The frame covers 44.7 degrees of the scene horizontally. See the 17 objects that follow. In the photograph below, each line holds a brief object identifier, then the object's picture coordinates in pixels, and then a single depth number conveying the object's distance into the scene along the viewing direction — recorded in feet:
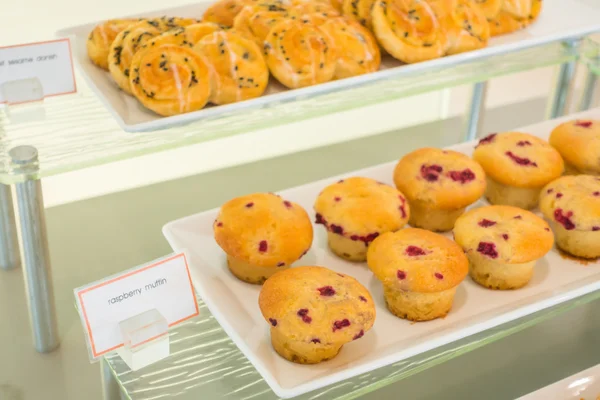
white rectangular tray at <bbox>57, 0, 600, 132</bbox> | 3.56
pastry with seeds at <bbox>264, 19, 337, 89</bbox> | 3.73
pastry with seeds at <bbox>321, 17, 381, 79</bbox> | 3.85
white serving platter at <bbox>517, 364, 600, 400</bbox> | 3.37
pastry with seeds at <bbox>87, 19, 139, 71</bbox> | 3.91
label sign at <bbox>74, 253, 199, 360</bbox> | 2.75
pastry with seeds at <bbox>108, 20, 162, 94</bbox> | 3.72
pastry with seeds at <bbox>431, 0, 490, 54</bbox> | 4.06
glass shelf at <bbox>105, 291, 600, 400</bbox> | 3.05
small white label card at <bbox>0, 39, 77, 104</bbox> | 3.53
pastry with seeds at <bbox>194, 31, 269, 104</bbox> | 3.62
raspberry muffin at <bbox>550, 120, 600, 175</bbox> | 4.05
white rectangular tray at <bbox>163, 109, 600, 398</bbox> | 2.95
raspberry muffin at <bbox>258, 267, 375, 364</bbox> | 2.89
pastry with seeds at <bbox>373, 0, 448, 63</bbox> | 3.97
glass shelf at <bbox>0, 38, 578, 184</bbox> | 3.58
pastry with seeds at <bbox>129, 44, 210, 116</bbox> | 3.50
